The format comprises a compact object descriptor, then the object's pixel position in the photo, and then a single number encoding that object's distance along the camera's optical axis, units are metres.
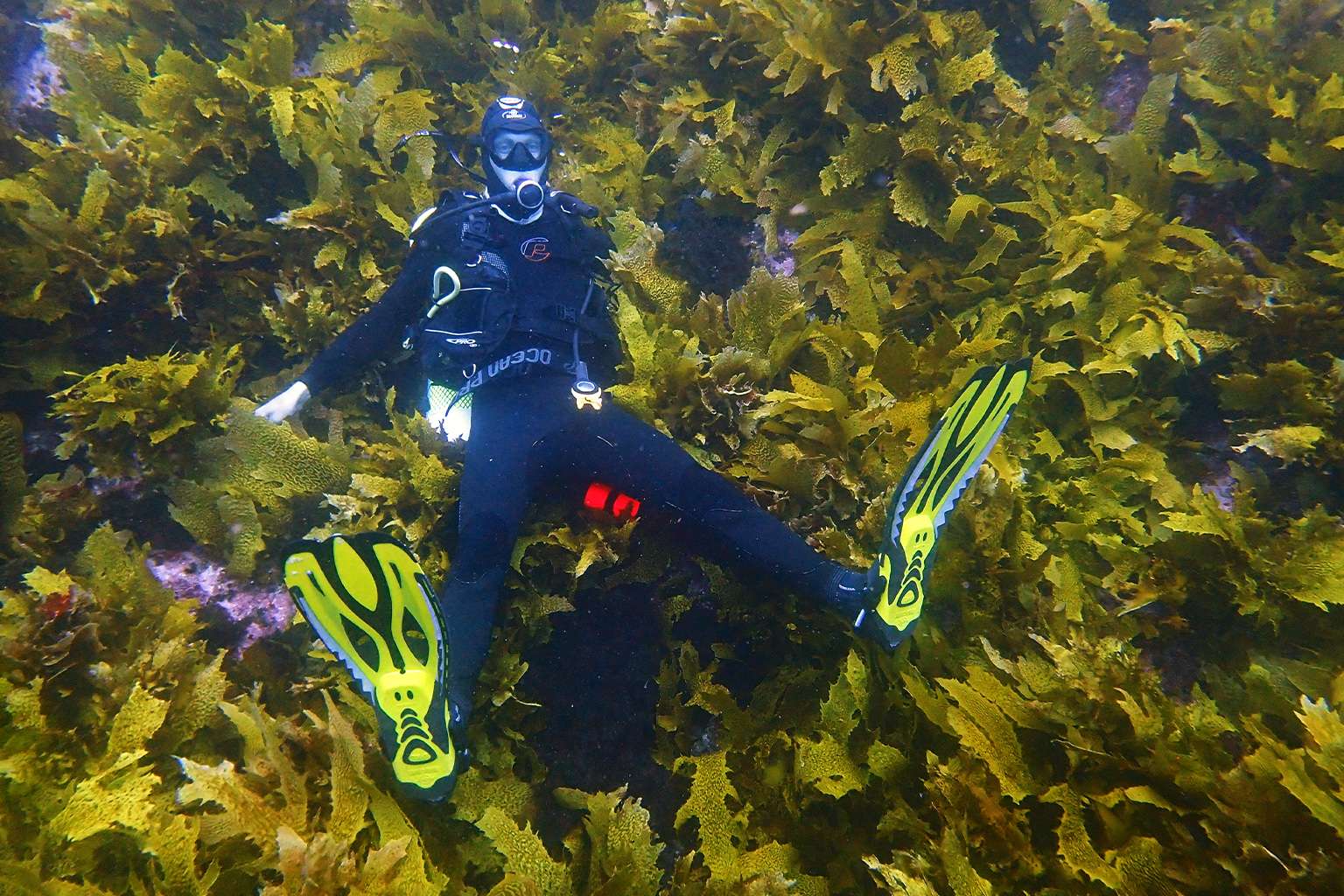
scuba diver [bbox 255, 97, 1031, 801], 1.94
